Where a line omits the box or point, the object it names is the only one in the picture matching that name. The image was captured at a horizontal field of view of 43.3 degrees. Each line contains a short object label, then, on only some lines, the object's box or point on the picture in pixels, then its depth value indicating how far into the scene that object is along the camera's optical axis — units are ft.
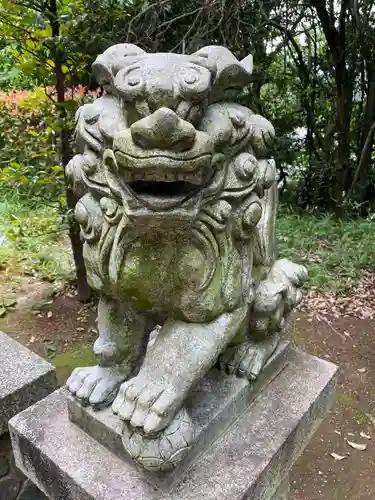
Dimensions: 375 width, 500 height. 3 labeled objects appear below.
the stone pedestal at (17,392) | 5.65
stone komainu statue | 3.19
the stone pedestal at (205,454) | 3.84
